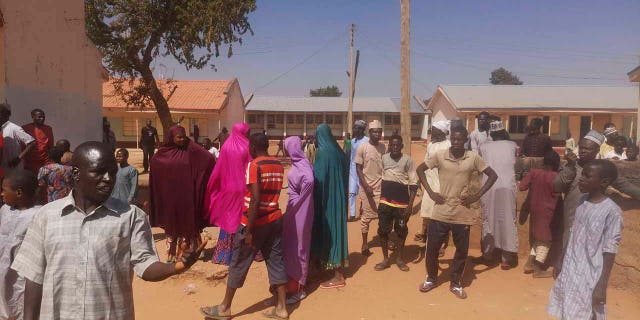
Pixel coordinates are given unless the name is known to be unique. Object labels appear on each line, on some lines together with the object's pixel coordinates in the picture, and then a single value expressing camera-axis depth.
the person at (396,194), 5.18
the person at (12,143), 5.41
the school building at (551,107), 26.84
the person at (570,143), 13.11
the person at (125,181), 5.26
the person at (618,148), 6.78
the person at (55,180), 4.53
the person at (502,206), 5.23
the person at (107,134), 11.50
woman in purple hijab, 4.30
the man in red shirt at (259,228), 3.82
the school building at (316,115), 34.81
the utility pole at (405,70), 8.98
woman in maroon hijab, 5.05
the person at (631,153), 6.46
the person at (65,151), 4.84
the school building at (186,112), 26.64
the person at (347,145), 13.42
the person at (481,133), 6.46
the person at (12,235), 2.85
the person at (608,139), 6.91
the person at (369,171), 5.68
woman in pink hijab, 5.05
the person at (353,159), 7.73
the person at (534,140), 6.53
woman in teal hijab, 4.71
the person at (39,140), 6.14
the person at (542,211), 5.07
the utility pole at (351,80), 21.89
